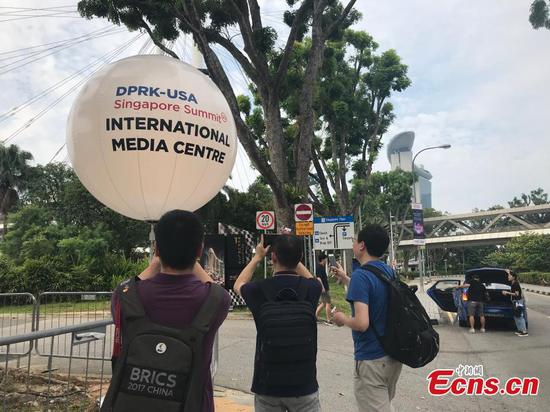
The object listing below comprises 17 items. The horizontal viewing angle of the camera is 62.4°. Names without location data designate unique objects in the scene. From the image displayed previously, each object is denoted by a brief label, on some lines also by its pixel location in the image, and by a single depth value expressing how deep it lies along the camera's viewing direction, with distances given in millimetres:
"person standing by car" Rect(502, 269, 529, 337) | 11211
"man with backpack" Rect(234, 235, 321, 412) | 2766
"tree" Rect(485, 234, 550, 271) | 48094
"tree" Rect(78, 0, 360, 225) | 13870
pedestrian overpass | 71812
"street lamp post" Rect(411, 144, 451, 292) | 26875
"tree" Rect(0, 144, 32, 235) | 41625
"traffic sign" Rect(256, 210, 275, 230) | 12672
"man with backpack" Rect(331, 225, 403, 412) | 3115
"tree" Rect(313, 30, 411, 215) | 25859
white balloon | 3854
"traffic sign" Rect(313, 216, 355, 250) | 11984
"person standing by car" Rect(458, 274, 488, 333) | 11398
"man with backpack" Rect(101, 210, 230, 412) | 1902
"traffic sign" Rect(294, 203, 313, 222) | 11641
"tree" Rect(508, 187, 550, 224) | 94250
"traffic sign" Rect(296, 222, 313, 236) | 11711
